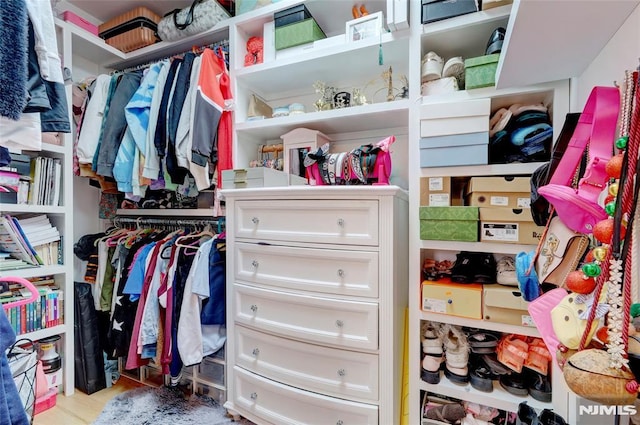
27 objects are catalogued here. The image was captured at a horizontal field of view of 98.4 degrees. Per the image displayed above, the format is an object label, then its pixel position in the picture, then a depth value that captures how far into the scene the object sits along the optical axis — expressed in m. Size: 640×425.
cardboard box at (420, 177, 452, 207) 1.20
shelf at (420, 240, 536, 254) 1.08
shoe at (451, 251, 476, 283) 1.20
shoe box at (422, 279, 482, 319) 1.13
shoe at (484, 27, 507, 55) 1.08
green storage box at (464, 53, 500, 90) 1.09
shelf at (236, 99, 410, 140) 1.31
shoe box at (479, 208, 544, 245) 1.05
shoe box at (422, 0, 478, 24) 1.13
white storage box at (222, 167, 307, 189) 1.35
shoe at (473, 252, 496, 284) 1.18
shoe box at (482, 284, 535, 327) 1.05
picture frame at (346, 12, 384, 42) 1.32
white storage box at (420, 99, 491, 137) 1.11
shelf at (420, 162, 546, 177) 1.07
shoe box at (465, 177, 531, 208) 1.07
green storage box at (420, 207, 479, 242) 1.12
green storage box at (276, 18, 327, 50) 1.43
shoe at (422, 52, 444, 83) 1.22
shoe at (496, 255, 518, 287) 1.14
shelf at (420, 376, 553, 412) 1.08
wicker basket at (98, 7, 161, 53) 1.82
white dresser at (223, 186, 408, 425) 1.09
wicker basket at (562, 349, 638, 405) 0.47
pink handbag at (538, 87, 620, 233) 0.65
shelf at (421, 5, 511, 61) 1.11
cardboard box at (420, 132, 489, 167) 1.11
